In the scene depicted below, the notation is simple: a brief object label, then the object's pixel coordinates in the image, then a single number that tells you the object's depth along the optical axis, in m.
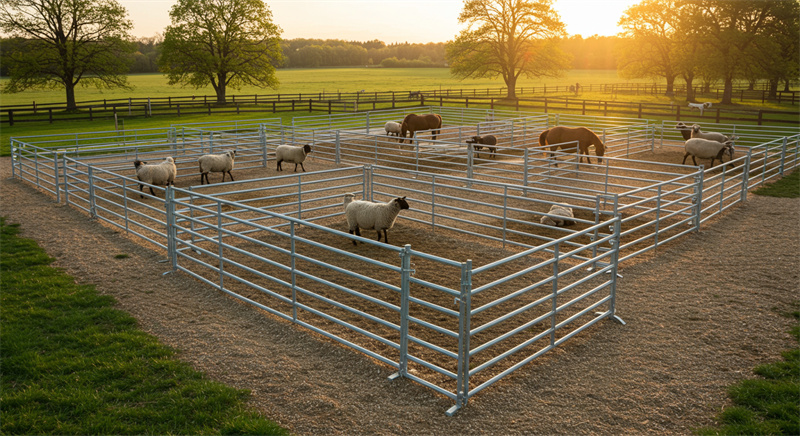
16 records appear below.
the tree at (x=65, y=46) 35.72
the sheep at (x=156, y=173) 12.81
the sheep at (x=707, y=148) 15.64
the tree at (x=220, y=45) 40.44
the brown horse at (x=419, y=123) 21.11
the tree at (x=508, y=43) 43.56
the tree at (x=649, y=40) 43.53
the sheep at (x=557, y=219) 9.98
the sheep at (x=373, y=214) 8.71
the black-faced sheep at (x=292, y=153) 16.14
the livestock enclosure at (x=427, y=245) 5.22
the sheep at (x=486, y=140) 17.63
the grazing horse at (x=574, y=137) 16.11
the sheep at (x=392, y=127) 22.70
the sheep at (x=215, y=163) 14.36
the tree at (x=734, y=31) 36.31
